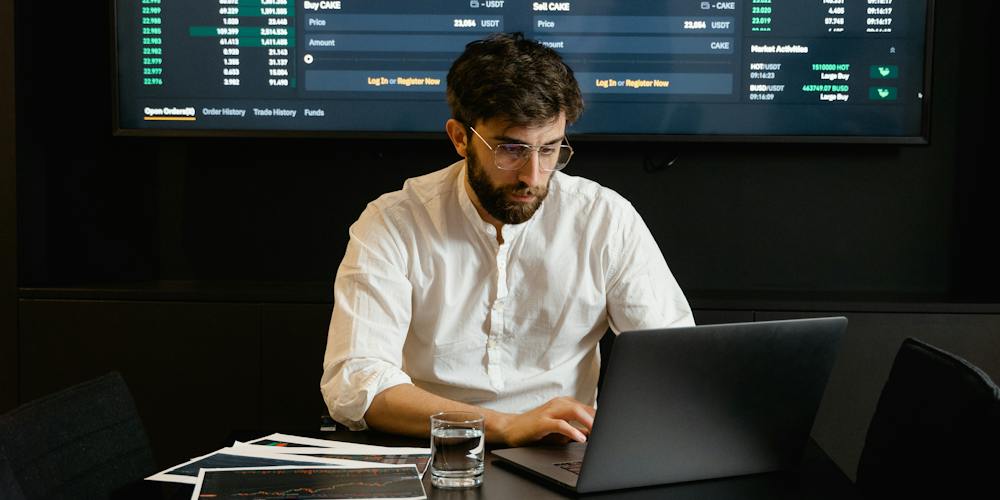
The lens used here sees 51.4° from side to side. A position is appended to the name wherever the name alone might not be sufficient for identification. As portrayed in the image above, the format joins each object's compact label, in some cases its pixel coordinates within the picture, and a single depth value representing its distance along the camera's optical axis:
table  1.28
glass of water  1.30
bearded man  1.86
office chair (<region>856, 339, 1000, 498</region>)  1.18
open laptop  1.26
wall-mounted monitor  2.86
